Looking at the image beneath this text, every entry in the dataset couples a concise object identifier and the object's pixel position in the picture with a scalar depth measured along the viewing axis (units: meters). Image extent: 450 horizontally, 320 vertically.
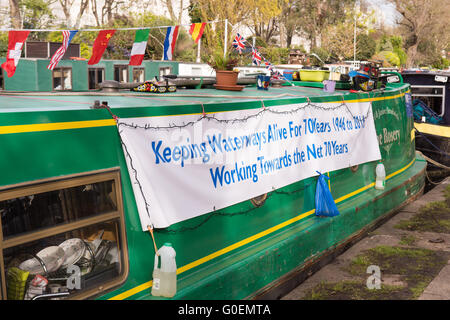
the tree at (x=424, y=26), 56.25
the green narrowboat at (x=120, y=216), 3.20
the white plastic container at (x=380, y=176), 8.31
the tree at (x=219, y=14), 37.31
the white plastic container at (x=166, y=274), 3.92
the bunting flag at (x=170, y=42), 8.62
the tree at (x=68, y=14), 38.81
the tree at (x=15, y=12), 25.61
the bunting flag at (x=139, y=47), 7.90
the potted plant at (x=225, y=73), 6.45
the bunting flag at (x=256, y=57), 10.34
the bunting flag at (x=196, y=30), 9.87
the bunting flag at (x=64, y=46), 6.84
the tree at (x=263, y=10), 39.19
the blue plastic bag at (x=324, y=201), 6.48
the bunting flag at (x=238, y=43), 11.59
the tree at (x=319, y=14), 57.81
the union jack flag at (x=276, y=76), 8.64
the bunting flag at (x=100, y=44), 7.34
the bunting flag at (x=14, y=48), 6.50
